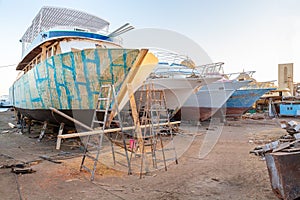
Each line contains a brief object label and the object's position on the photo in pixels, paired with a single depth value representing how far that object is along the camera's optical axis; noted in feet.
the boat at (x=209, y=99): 40.16
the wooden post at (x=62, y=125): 21.62
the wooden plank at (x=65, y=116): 18.05
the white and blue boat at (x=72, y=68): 17.07
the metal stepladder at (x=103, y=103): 13.78
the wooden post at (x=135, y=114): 17.75
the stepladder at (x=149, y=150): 15.74
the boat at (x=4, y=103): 136.28
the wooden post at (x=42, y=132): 25.42
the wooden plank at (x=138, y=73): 17.19
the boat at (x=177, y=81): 33.77
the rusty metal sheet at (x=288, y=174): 8.88
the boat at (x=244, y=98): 46.03
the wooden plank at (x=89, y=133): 12.98
